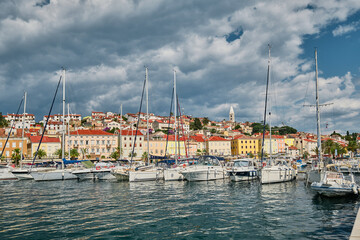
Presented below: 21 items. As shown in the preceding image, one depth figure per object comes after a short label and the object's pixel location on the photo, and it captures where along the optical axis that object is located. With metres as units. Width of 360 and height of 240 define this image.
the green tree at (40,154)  80.16
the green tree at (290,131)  189.62
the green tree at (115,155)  90.86
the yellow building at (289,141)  149.11
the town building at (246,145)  128.25
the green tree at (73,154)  83.08
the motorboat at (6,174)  40.89
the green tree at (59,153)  81.36
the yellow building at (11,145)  80.56
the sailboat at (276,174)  31.61
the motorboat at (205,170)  35.00
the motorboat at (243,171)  34.81
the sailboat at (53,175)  38.41
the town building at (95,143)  96.19
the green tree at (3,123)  140.45
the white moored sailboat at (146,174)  35.44
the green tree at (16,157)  71.64
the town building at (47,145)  88.66
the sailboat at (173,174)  36.25
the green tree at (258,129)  195.55
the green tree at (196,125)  189.51
